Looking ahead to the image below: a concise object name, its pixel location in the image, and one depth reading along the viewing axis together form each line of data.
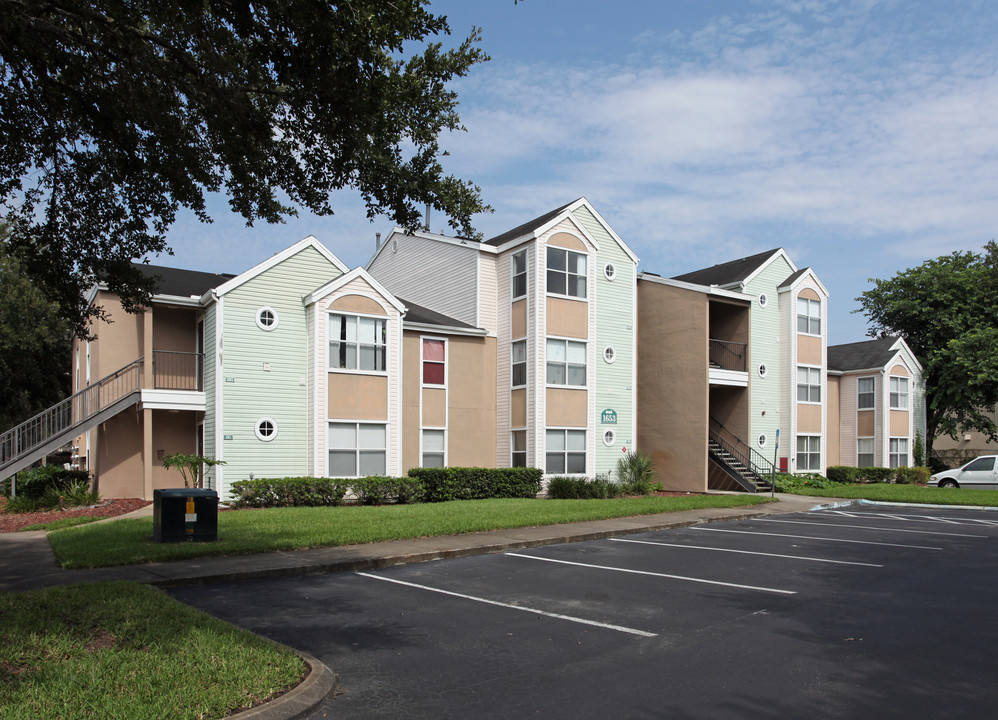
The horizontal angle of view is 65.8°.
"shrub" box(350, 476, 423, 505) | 21.72
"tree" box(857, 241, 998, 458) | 36.69
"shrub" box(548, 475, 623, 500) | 24.80
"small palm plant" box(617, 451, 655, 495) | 27.42
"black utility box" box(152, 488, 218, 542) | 13.07
